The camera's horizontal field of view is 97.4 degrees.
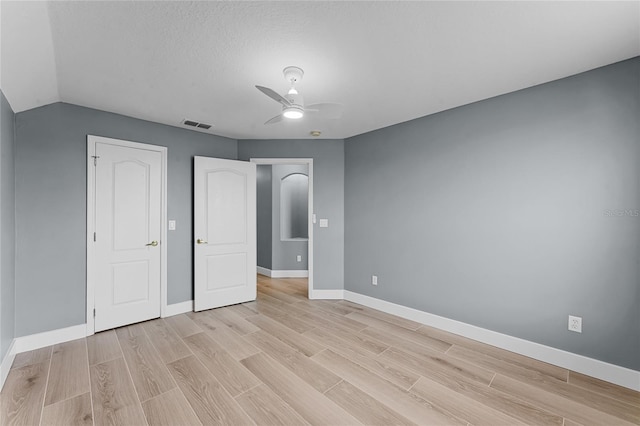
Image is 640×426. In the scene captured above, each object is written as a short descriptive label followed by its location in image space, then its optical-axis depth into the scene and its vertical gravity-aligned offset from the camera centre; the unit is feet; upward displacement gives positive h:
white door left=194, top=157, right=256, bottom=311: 12.69 -0.93
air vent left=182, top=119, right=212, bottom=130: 11.66 +3.79
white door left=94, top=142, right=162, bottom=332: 10.36 -0.84
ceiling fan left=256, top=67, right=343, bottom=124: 7.27 +2.88
